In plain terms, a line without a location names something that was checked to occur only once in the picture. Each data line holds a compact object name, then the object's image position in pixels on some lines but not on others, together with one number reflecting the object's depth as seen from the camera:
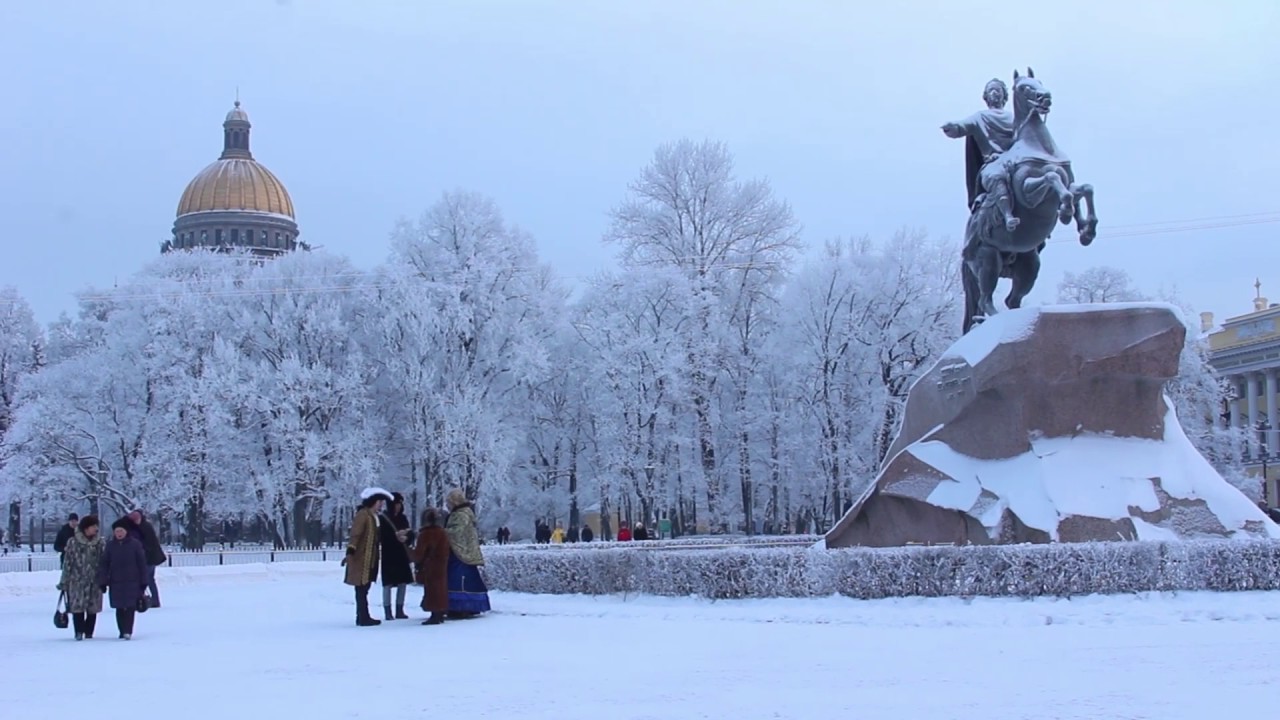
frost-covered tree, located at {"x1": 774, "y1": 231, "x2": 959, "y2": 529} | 40.81
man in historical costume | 14.92
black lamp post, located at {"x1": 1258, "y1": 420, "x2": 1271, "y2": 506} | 67.75
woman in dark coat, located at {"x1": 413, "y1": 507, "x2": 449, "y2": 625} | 14.91
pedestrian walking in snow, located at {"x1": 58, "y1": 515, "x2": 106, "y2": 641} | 14.84
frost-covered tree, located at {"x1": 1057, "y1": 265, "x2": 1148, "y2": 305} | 46.62
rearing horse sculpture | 17.38
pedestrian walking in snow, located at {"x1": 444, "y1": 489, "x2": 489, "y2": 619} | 15.22
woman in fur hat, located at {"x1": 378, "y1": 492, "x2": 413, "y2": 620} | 15.31
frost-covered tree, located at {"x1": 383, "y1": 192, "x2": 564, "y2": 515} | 41.41
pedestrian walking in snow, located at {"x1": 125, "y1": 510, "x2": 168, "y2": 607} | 18.09
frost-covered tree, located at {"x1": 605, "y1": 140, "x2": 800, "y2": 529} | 43.47
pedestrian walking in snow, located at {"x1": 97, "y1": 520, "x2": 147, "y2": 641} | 14.69
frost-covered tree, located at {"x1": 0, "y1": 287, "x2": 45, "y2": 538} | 54.72
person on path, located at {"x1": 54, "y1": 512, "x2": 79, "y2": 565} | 20.61
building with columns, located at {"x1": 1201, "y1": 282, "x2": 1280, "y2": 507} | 70.56
